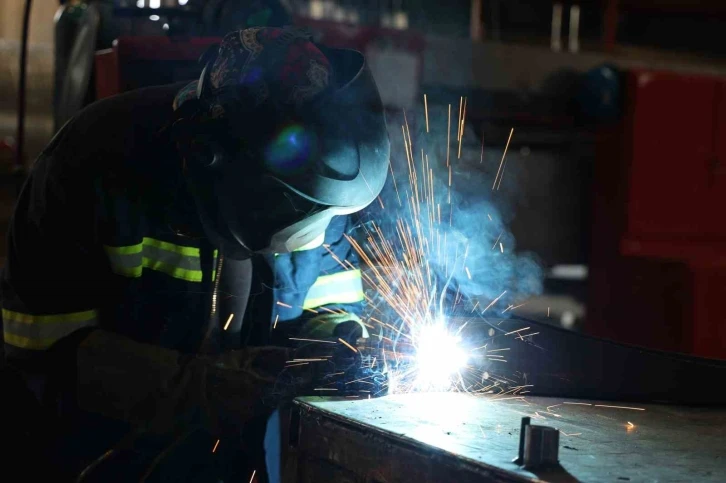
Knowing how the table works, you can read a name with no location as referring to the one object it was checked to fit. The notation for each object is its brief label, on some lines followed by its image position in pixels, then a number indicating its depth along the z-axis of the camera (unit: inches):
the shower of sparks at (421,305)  96.6
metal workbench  79.8
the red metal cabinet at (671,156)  178.6
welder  92.1
